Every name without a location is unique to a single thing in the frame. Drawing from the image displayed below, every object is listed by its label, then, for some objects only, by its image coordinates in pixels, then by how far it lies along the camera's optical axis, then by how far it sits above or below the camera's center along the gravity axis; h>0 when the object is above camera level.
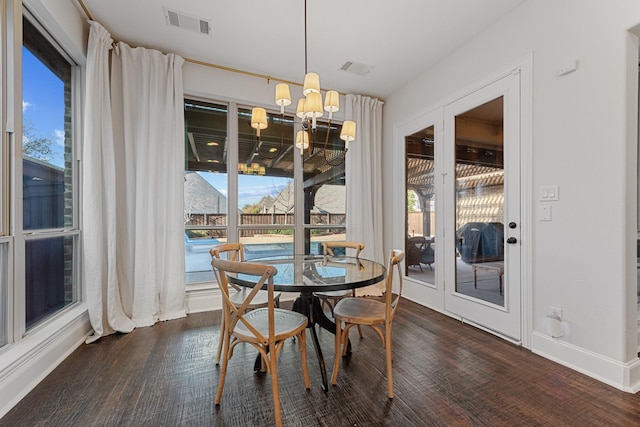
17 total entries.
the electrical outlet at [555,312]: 2.21 -0.79
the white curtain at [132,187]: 2.60 +0.27
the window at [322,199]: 4.12 +0.21
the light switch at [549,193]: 2.23 +0.16
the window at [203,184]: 3.51 +0.37
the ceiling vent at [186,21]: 2.59 +1.83
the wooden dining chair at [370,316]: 1.81 -0.70
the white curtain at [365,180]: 4.09 +0.50
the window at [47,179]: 2.07 +0.29
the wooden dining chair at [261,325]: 1.51 -0.70
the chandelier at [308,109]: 2.02 +0.81
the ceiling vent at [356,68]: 3.41 +1.80
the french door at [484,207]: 2.56 +0.06
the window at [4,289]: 1.79 -0.48
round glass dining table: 1.73 -0.44
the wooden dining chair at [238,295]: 2.17 -0.70
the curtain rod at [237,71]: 3.38 +1.80
